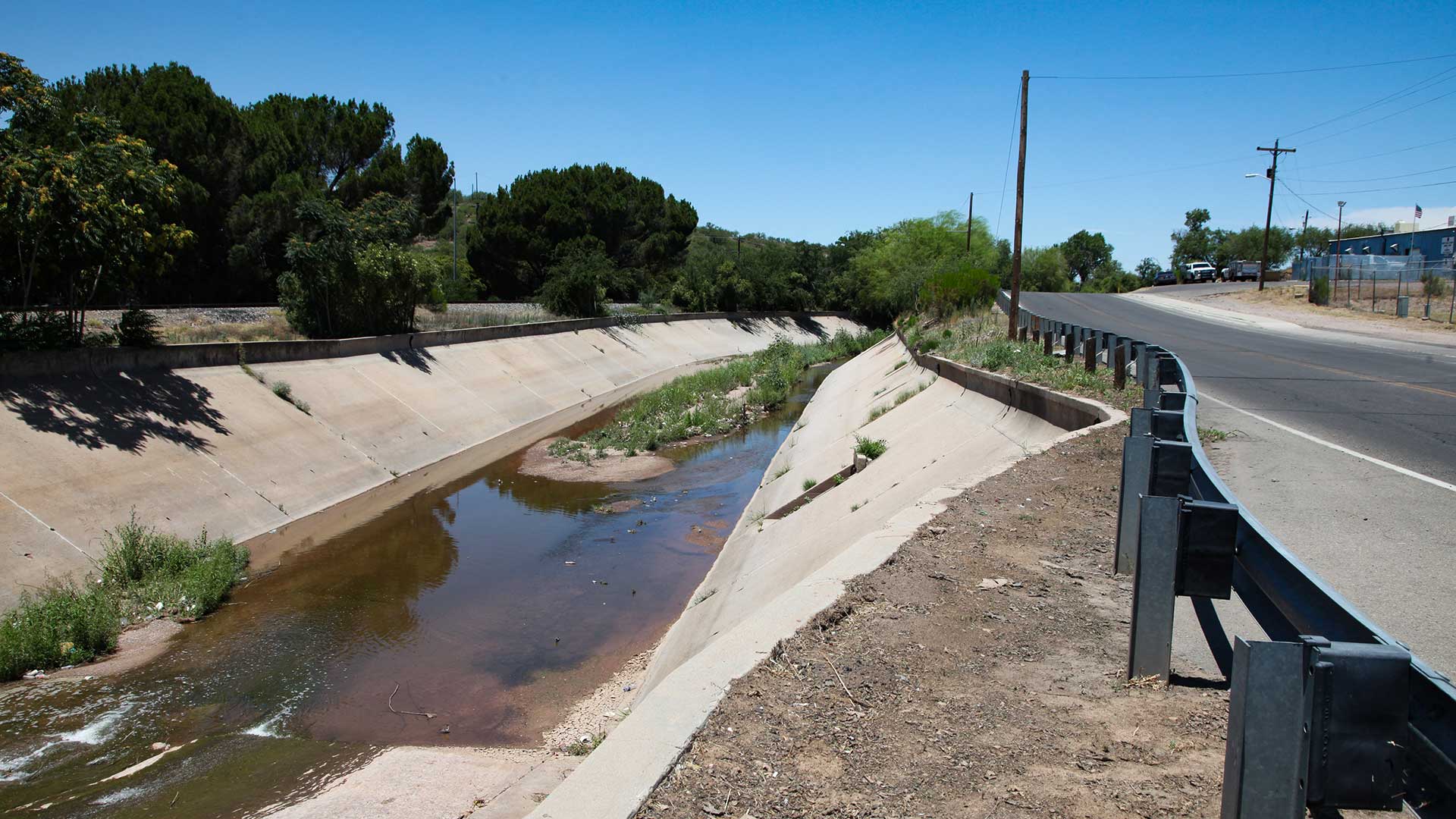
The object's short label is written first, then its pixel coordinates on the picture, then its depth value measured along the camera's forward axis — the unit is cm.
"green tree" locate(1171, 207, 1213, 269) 12406
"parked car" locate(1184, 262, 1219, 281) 7312
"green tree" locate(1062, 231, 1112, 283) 13912
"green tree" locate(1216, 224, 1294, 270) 10412
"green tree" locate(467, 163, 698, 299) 6450
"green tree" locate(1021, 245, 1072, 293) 8906
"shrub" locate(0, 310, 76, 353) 1830
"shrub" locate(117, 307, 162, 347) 2138
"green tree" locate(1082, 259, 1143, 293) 7800
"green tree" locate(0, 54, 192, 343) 1689
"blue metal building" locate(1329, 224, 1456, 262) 6600
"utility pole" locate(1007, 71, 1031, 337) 2511
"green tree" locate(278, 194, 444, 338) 3111
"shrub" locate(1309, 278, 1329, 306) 4375
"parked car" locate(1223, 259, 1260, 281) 6744
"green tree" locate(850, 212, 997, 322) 6359
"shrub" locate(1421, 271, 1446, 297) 3825
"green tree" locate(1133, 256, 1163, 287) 11600
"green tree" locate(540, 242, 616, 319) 5291
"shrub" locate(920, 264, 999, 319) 4009
